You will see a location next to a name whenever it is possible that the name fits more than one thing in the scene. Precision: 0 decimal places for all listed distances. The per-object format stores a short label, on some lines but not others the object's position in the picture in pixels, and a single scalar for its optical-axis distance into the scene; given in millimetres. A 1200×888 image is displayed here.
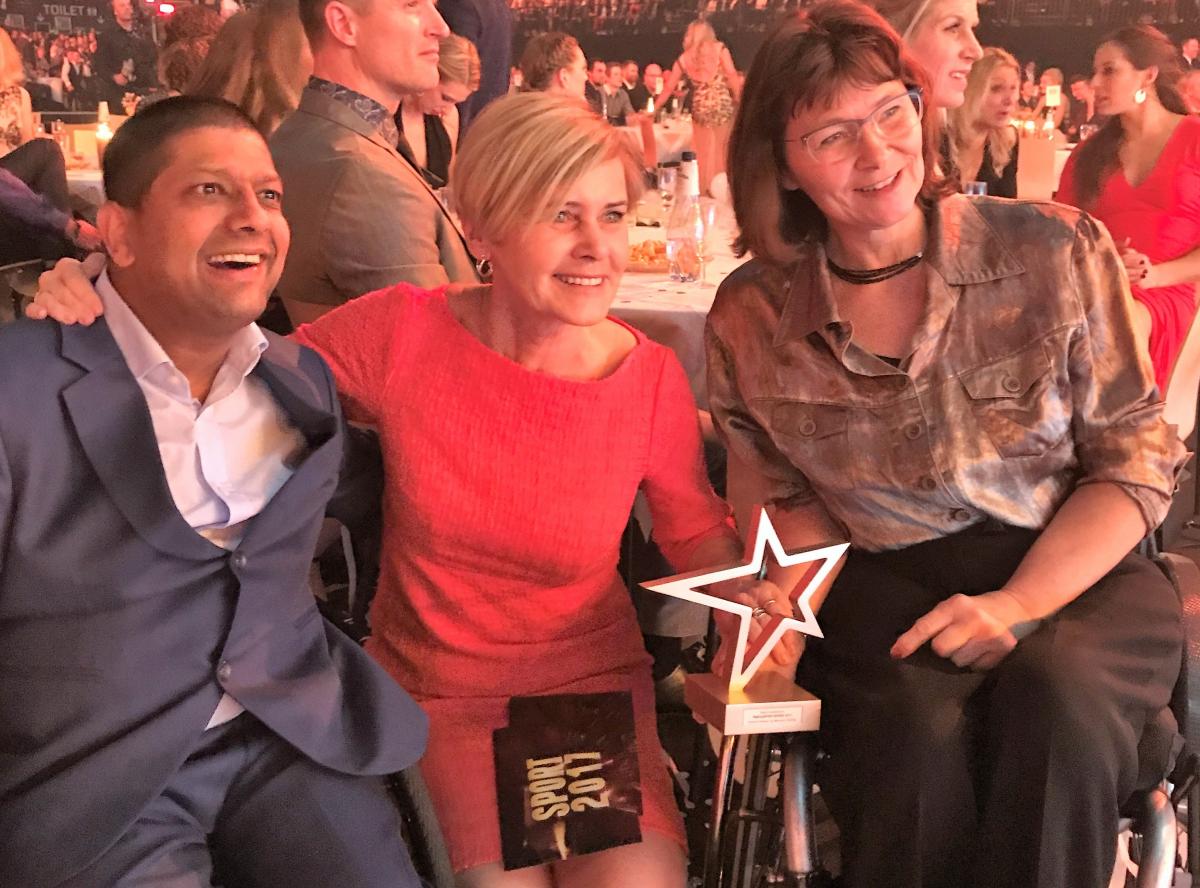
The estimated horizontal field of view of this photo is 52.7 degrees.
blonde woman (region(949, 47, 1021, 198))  4375
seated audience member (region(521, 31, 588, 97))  5820
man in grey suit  2609
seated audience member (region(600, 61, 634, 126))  7812
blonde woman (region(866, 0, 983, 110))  3113
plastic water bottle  3312
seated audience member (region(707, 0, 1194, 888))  1646
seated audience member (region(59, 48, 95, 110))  8492
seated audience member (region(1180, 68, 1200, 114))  6195
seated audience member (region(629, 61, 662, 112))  8047
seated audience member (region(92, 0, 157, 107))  8617
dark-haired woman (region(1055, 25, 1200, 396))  3436
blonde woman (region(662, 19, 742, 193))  4758
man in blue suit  1483
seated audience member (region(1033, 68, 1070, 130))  6965
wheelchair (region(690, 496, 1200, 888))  1620
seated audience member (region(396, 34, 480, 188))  4562
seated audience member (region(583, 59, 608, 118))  8031
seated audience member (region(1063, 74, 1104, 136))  6982
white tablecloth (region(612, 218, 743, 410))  2842
